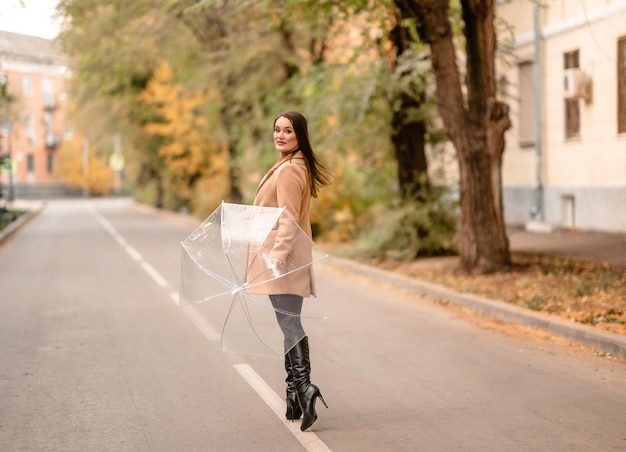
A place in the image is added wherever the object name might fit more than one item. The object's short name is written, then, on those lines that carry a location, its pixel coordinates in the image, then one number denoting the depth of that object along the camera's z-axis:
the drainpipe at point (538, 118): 21.03
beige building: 18.78
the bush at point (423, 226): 15.68
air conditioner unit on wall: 19.45
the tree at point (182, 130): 33.12
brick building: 84.12
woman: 5.65
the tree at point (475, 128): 12.70
